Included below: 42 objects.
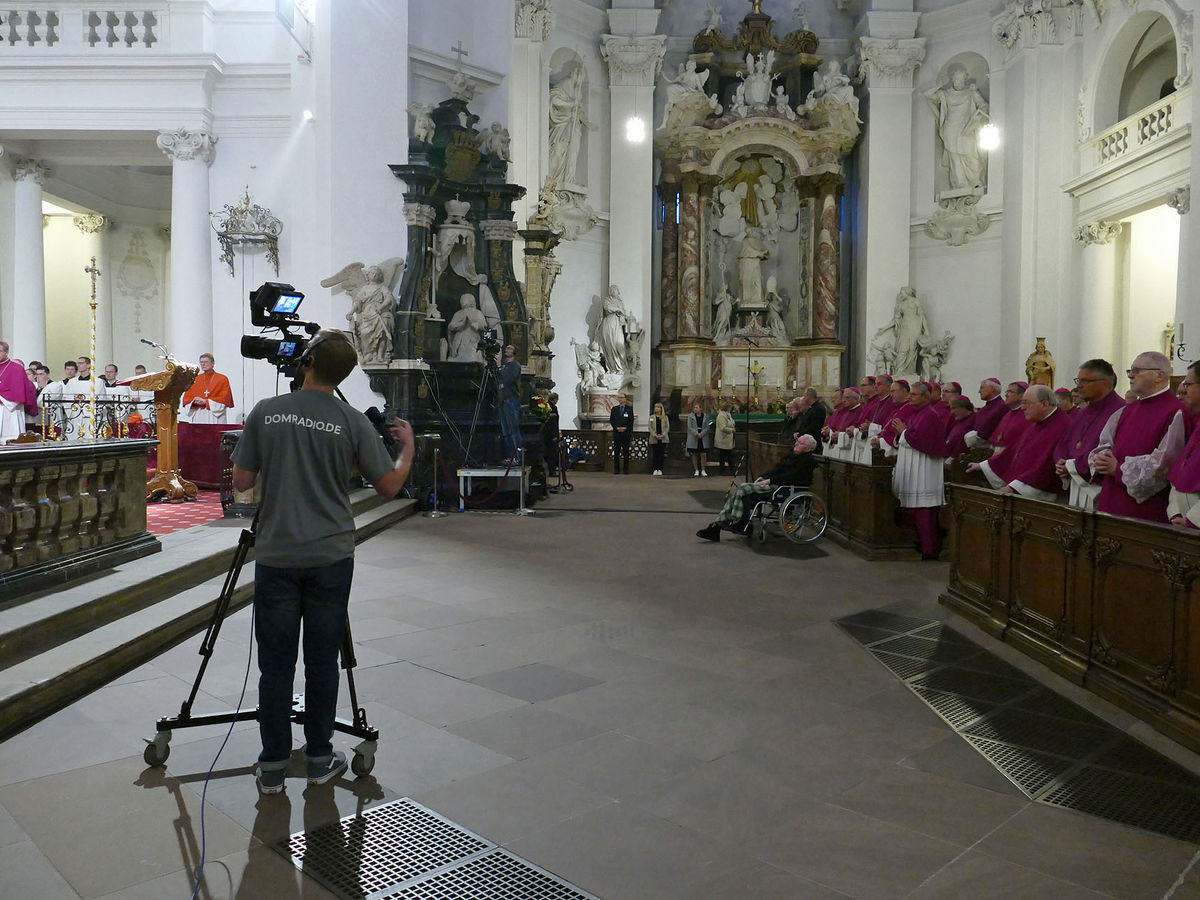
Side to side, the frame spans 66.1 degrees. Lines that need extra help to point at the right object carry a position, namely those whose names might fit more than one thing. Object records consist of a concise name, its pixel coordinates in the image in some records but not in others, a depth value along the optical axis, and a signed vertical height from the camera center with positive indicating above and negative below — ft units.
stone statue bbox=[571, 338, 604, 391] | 72.08 +1.90
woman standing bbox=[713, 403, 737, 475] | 64.34 -2.96
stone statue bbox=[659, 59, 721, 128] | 73.67 +23.94
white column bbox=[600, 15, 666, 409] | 74.08 +18.25
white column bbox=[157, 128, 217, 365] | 52.47 +8.43
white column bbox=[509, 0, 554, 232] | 65.31 +20.99
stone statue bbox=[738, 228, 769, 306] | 79.10 +10.29
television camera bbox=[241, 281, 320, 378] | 12.09 +0.94
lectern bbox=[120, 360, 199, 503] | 33.24 -1.23
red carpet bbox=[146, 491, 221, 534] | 28.50 -4.26
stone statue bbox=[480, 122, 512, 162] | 47.06 +12.65
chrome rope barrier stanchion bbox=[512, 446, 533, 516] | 40.29 -5.26
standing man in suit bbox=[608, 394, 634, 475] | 64.54 -2.88
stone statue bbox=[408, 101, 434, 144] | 44.91 +13.02
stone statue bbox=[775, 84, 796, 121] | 75.41 +23.17
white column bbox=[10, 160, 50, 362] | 53.42 +6.70
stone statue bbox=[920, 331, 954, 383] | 73.56 +2.80
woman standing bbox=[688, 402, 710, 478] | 62.90 -3.34
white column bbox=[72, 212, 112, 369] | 66.03 +7.74
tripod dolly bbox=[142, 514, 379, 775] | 12.09 -4.42
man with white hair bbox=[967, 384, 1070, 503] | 21.54 -1.37
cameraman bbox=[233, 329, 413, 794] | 11.22 -1.58
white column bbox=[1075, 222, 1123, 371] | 63.00 +6.96
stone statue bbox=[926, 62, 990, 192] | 72.18 +20.84
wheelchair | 32.63 -4.37
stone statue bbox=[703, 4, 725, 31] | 77.05 +31.24
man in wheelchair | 32.78 -3.40
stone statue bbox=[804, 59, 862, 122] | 73.36 +24.24
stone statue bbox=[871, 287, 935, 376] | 74.02 +4.09
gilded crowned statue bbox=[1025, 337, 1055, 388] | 64.13 +1.77
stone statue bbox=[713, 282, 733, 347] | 78.59 +6.26
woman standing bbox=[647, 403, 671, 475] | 65.10 -3.22
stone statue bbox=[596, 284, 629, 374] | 72.79 +4.36
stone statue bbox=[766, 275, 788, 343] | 78.79 +6.58
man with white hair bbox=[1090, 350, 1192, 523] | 16.38 -1.02
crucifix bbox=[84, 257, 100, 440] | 41.89 -0.97
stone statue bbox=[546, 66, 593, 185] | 71.20 +20.61
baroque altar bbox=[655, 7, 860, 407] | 75.10 +15.65
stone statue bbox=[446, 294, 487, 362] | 45.24 +2.84
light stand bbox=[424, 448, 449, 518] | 39.63 -3.72
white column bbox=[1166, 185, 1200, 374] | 45.09 +4.80
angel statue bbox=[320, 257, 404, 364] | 42.52 +3.68
